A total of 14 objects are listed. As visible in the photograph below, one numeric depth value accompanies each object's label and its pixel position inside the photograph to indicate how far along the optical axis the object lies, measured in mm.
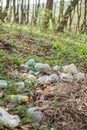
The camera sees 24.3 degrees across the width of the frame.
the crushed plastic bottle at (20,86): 3003
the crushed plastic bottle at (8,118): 2330
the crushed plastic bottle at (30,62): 3902
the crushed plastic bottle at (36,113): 2500
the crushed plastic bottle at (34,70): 3671
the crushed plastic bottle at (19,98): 2746
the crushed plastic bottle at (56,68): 3882
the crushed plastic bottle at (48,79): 3322
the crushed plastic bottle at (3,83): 3017
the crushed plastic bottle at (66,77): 3342
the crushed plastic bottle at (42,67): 3772
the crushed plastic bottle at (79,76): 3460
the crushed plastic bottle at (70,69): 3783
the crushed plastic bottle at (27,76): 3321
